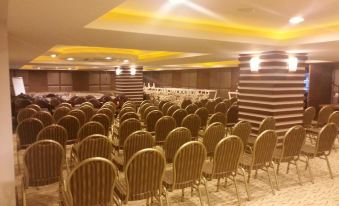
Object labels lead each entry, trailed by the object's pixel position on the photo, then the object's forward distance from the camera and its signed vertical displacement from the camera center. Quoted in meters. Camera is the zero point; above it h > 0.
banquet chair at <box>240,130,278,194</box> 4.07 -1.07
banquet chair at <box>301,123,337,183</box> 4.71 -1.04
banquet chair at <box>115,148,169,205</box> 3.01 -1.07
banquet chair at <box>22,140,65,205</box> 3.44 -1.06
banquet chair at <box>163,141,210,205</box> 3.32 -1.05
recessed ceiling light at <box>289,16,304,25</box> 4.62 +1.13
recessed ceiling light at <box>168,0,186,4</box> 3.75 +1.15
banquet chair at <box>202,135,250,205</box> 3.66 -1.05
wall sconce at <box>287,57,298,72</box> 7.14 +0.54
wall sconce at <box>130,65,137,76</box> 15.09 +0.74
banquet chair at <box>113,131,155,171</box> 4.06 -0.92
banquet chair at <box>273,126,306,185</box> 4.43 -1.03
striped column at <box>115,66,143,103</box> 15.09 -0.04
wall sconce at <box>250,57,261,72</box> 7.41 +0.54
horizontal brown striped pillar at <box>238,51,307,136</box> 7.12 -0.21
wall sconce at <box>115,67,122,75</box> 15.16 +0.74
